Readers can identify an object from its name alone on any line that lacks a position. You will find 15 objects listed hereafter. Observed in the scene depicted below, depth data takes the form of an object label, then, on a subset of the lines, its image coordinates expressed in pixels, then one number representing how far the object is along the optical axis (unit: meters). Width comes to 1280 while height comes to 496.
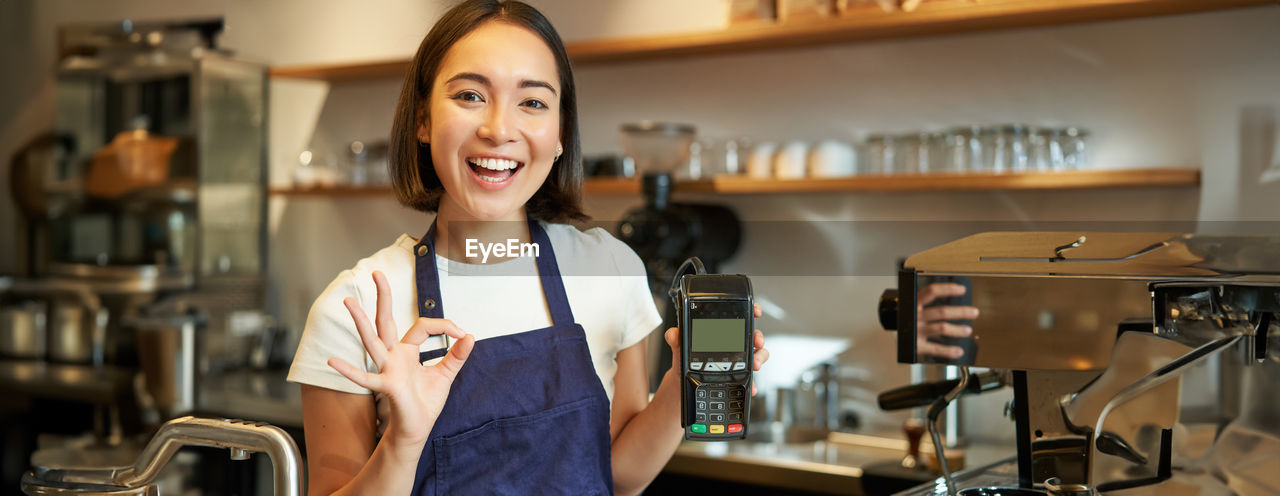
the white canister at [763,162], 2.51
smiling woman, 1.00
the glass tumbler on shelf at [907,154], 2.31
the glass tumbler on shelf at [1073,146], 2.16
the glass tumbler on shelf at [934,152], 2.28
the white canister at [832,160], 2.42
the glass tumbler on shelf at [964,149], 2.23
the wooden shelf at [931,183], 2.08
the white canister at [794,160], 2.46
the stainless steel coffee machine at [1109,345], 0.95
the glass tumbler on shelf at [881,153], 2.36
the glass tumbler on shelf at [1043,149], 2.17
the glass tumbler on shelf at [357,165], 3.14
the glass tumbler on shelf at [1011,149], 2.18
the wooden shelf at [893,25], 2.09
